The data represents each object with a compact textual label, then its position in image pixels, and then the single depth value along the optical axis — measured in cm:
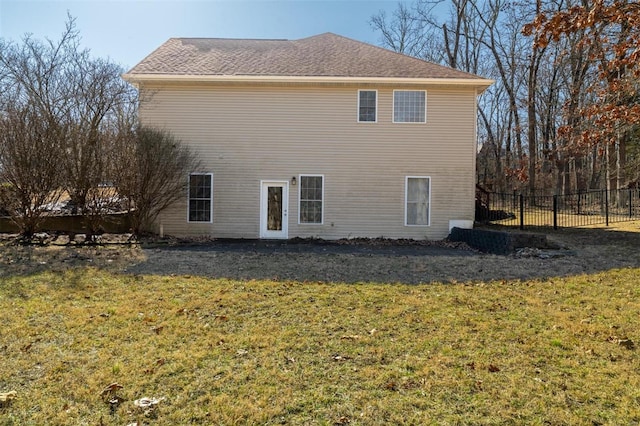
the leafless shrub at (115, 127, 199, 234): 1051
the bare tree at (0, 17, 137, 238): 939
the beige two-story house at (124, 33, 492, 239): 1209
